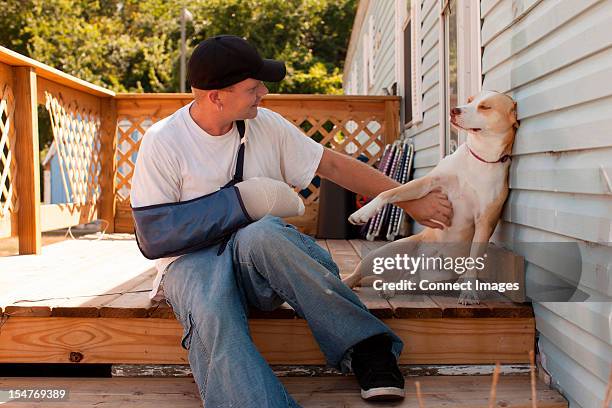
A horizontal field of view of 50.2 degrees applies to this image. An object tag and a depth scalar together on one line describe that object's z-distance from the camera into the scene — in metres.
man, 1.86
